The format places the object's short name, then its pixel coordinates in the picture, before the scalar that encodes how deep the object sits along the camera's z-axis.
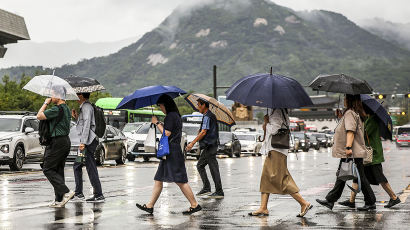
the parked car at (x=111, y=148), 26.56
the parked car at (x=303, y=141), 61.63
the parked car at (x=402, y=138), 75.12
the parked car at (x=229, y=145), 40.12
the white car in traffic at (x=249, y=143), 46.91
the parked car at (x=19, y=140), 21.84
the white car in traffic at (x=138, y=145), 32.16
